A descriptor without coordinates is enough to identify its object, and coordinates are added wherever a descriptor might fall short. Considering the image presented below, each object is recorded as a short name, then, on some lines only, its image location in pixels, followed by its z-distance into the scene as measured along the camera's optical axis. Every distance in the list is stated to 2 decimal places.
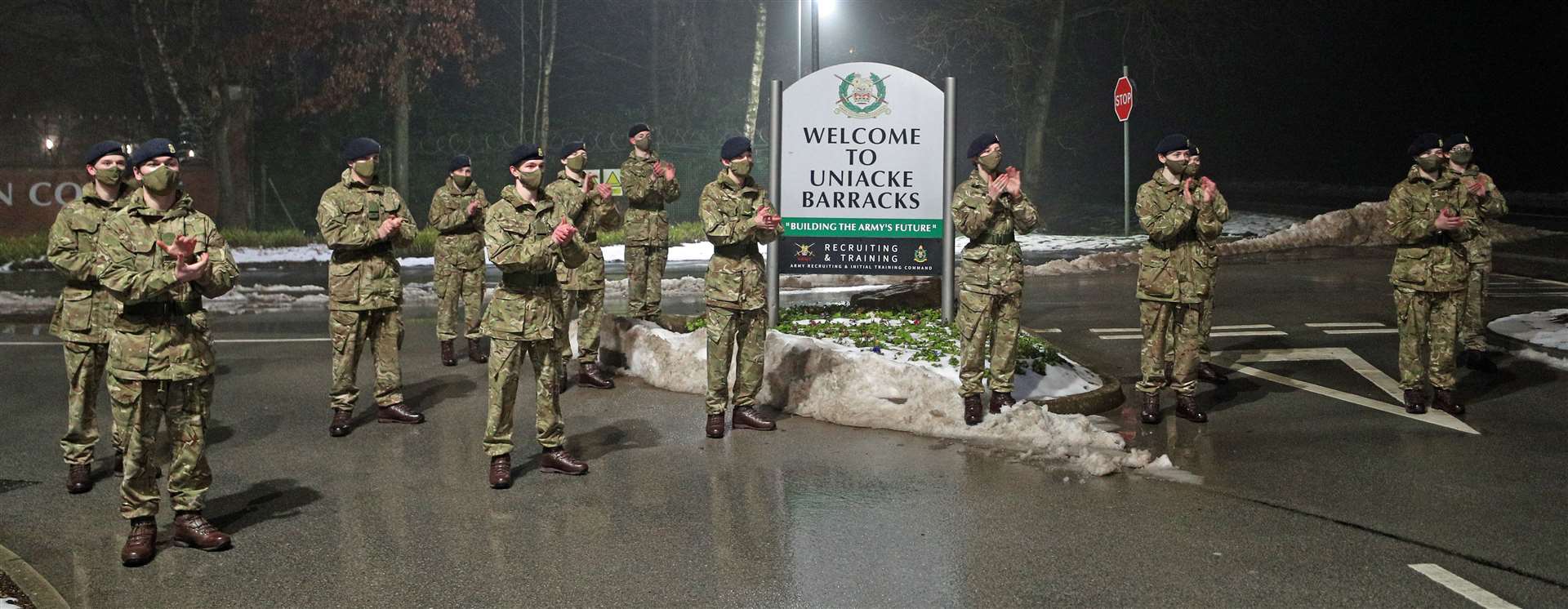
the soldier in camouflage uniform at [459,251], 11.80
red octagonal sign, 24.64
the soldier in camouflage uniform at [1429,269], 9.33
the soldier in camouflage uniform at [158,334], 6.31
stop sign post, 24.61
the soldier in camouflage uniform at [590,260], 10.82
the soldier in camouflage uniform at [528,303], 7.77
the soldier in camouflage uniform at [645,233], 12.43
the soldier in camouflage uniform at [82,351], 7.82
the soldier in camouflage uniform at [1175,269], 9.34
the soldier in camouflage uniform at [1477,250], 9.81
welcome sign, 12.23
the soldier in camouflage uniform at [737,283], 9.08
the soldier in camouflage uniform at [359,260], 9.10
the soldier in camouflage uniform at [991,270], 9.16
